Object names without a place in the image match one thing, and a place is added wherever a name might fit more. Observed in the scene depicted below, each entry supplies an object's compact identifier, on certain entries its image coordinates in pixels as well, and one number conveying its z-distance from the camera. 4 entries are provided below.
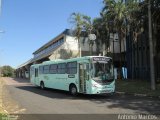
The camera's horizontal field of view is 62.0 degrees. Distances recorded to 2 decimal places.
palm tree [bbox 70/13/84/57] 19.07
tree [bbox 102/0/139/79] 15.53
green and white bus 8.61
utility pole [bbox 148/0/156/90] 10.33
